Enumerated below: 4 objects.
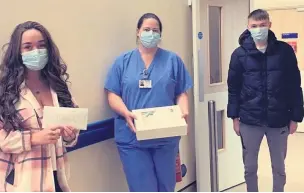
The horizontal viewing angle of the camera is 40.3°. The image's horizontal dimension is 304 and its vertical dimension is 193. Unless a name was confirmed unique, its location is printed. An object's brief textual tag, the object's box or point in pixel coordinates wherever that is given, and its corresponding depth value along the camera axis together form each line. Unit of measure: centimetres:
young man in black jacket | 256
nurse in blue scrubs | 242
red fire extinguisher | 304
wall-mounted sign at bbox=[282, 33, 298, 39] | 604
